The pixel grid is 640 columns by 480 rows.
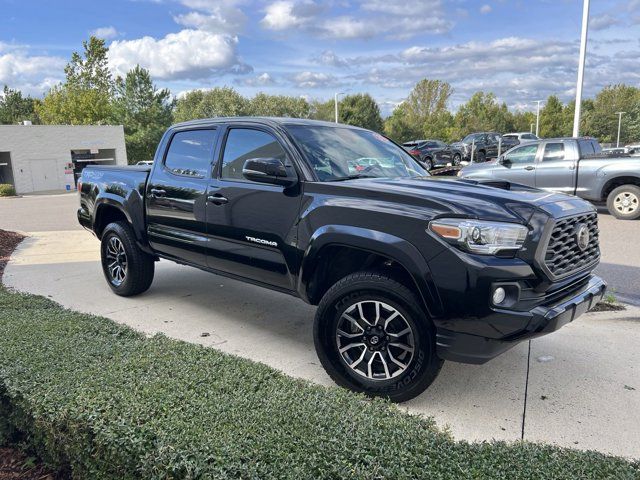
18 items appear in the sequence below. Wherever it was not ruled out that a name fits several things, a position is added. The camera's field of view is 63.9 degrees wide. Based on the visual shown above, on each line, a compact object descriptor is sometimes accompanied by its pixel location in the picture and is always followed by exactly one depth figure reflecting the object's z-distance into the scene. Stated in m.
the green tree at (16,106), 71.69
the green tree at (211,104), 66.84
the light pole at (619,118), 66.31
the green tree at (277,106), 67.25
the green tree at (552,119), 65.75
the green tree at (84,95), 50.00
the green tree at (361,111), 57.12
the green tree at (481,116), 59.16
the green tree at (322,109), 65.39
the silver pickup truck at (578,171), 10.85
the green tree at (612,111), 70.25
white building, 34.12
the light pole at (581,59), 17.48
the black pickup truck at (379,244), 2.94
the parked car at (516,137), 33.09
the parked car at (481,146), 30.50
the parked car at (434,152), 28.27
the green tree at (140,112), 53.03
